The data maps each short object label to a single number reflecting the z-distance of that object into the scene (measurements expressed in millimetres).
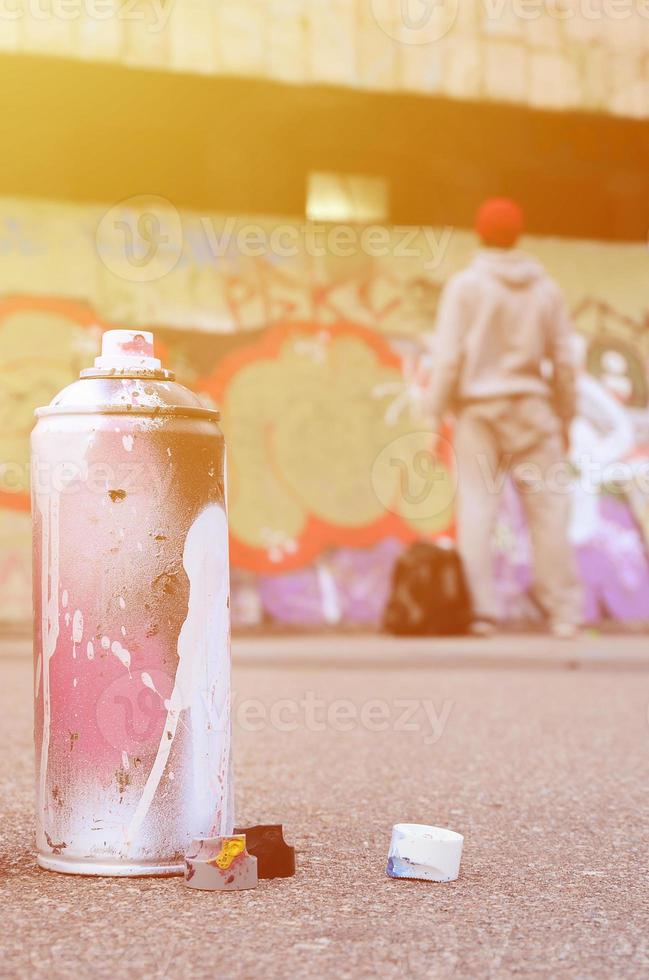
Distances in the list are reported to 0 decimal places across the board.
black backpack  9977
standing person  10242
